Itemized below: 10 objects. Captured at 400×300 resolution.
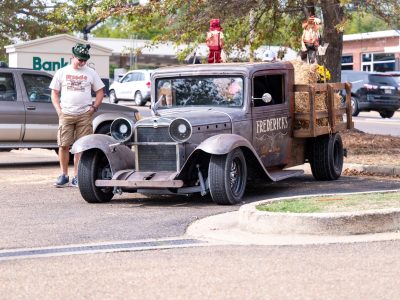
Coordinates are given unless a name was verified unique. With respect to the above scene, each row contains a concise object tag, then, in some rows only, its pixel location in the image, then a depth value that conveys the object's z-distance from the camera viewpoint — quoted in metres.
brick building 52.88
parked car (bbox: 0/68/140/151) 15.42
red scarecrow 13.21
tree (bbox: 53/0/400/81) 16.62
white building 20.38
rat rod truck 10.26
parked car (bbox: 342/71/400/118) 31.06
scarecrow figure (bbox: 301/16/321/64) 14.78
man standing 12.25
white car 39.41
